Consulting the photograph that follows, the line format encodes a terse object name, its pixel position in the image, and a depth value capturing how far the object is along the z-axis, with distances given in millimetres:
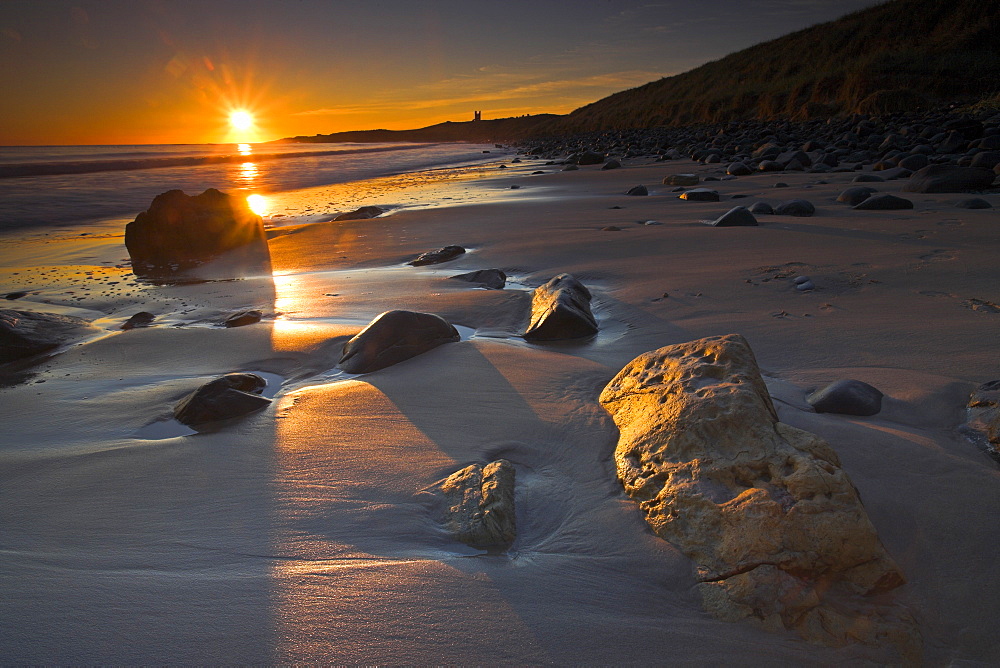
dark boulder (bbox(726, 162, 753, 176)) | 9906
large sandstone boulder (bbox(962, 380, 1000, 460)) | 1620
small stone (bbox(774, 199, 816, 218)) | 5266
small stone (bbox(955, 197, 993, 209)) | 4842
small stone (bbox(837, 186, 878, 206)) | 5626
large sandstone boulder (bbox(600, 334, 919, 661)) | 1146
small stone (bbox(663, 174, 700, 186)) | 8719
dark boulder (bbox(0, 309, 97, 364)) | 3150
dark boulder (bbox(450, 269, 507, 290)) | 3994
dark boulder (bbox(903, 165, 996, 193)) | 5922
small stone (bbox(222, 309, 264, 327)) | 3486
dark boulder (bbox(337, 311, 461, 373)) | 2652
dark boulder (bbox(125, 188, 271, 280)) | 5980
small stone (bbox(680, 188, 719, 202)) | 6631
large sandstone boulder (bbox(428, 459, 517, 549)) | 1437
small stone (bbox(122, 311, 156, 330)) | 3693
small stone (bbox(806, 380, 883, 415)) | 1889
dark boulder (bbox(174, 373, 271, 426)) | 2180
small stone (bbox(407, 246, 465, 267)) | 4930
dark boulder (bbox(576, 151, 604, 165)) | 15742
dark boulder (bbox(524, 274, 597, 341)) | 2877
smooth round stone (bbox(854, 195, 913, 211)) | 5141
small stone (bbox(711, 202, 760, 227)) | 4844
